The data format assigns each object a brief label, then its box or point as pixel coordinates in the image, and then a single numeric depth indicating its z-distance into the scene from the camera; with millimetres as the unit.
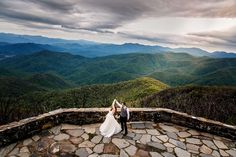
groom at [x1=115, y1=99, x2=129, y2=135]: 6014
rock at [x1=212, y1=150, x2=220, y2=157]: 5324
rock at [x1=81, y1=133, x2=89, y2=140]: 5496
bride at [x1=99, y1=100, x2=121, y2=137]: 5793
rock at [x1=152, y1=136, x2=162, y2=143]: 5687
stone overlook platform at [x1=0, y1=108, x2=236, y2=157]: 4941
